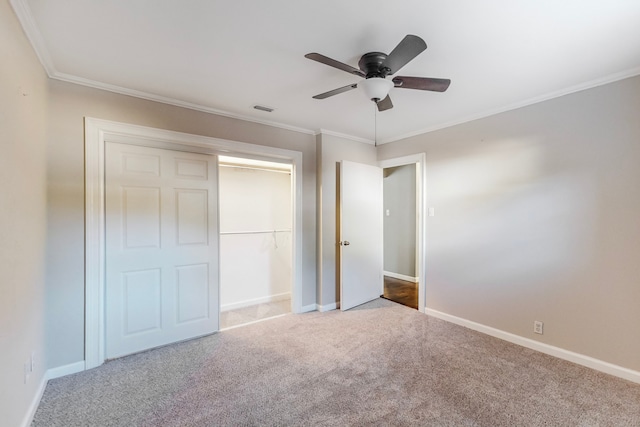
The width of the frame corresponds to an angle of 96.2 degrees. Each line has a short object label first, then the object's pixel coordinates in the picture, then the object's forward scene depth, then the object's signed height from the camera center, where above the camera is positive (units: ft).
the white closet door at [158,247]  8.47 -1.07
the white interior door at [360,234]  12.57 -0.94
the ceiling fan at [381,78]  5.71 +2.94
